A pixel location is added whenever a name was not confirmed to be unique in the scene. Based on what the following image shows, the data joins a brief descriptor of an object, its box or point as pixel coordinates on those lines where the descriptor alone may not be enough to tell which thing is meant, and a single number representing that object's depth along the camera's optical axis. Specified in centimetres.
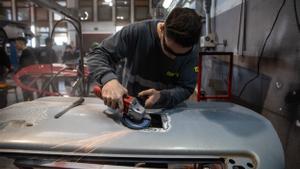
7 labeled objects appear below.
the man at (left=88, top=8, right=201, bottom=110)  108
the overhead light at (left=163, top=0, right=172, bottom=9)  516
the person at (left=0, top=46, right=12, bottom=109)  427
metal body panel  80
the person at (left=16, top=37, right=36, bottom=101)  438
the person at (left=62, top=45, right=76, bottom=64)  713
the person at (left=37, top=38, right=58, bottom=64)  464
